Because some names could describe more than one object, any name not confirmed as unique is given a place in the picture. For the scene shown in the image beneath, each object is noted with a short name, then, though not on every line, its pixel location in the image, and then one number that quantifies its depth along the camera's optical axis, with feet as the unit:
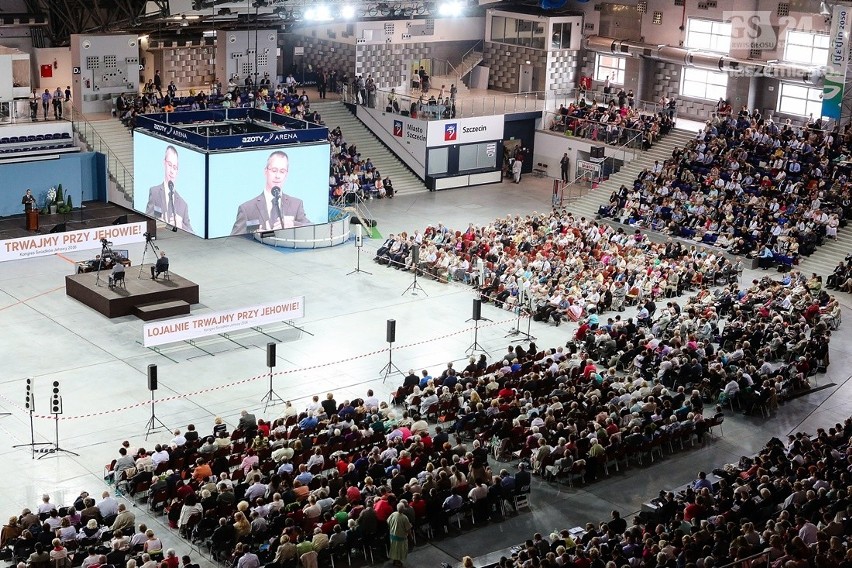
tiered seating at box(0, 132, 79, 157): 147.74
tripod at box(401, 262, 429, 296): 123.13
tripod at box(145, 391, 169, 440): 87.30
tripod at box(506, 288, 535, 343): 111.96
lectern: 140.05
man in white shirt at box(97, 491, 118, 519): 69.82
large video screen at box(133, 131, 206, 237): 106.73
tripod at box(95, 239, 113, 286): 115.14
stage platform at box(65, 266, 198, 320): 111.34
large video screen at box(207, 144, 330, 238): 106.63
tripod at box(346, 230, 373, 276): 126.82
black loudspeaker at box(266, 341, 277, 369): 92.18
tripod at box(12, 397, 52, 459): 83.69
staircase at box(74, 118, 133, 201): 152.56
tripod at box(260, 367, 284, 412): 93.86
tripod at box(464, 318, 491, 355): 106.92
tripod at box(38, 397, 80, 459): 83.04
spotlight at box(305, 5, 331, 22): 163.32
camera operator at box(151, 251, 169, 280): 115.24
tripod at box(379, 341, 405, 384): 100.48
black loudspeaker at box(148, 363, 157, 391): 84.94
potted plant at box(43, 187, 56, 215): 146.61
